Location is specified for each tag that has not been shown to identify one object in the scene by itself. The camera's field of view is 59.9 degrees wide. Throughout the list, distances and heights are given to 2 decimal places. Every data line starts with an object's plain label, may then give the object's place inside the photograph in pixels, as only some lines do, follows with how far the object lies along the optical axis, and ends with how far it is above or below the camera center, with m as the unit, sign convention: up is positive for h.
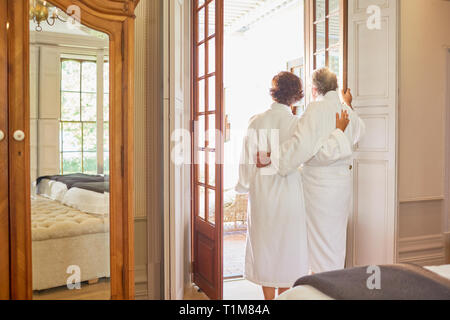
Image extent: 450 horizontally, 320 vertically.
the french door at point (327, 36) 3.62 +1.16
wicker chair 6.00 -0.87
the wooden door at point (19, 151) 1.77 +0.02
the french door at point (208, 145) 3.02 +0.07
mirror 1.84 -0.02
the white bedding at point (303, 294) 1.35 -0.50
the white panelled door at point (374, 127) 3.45 +0.24
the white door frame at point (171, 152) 2.60 +0.01
